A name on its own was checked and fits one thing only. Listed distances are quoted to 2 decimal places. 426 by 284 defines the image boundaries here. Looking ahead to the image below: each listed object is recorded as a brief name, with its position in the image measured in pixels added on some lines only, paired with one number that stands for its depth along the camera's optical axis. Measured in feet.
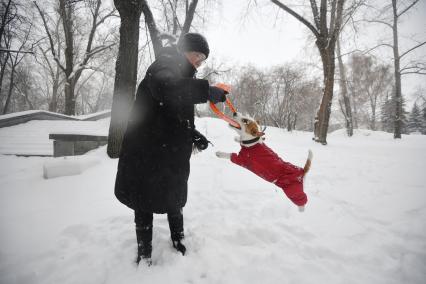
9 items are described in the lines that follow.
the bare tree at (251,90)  88.33
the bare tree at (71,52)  47.29
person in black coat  5.56
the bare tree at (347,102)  53.01
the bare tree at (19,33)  42.49
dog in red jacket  7.43
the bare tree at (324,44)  27.81
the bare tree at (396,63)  45.76
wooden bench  17.37
